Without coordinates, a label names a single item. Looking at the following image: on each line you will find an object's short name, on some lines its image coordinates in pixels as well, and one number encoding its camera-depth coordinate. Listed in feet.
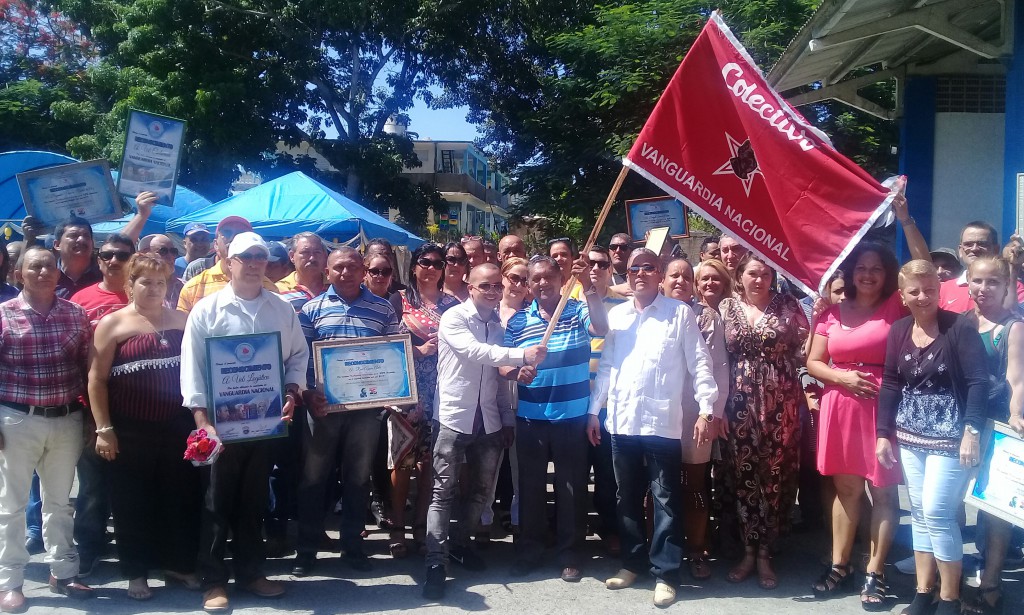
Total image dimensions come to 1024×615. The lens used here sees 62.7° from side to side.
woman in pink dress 15.61
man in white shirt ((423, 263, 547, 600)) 16.25
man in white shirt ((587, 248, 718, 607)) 16.06
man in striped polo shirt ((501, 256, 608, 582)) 16.98
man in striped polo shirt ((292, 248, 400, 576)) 17.08
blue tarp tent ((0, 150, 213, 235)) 33.96
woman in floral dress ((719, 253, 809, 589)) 16.71
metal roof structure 27.20
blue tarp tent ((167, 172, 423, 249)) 37.27
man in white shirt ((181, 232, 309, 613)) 14.96
